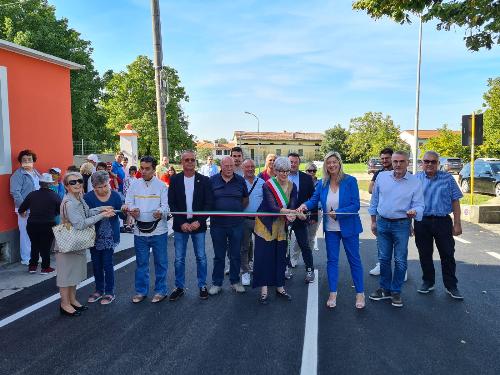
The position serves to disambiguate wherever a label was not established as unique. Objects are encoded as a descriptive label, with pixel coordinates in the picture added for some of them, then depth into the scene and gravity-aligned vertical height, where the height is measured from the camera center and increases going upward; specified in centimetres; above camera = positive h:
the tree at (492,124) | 2878 +220
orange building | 766 +86
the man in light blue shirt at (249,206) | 623 -69
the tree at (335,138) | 8731 +405
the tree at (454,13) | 862 +296
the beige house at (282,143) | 10069 +355
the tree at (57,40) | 3350 +954
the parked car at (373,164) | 4088 -66
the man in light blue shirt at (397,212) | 524 -67
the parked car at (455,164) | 3369 -58
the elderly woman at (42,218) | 675 -91
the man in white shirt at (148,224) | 545 -83
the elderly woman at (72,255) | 501 -112
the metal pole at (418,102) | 2333 +301
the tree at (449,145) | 3612 +97
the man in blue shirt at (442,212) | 561 -73
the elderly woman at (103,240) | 539 -103
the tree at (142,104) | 4603 +593
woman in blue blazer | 523 -76
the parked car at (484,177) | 1930 -96
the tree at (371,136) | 6479 +333
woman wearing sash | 551 -100
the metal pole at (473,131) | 1249 +74
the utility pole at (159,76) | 1257 +249
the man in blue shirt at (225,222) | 581 -86
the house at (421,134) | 10450 +596
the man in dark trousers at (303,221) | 607 -89
